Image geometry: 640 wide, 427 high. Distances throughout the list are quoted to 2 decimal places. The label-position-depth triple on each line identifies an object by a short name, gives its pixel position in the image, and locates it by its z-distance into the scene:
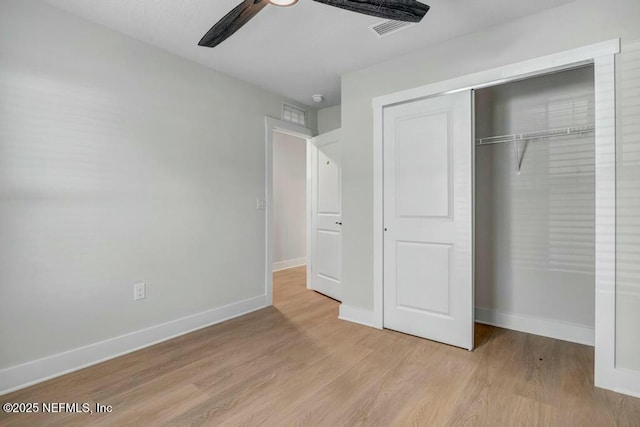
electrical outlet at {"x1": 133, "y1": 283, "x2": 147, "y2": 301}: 2.48
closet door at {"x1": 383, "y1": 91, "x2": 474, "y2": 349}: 2.46
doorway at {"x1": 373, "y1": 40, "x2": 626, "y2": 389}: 1.90
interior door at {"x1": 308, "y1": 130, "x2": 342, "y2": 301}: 3.79
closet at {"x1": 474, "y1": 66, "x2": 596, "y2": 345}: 2.56
